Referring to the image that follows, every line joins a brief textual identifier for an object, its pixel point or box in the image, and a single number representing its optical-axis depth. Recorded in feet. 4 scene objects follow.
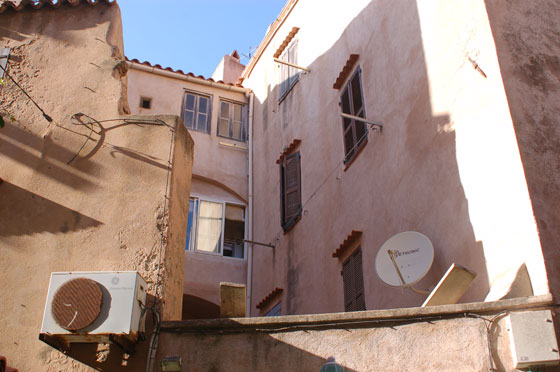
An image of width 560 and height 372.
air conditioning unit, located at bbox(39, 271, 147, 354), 22.13
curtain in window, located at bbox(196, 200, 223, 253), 49.21
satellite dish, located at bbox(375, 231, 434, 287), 27.07
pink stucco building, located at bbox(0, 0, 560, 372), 22.36
